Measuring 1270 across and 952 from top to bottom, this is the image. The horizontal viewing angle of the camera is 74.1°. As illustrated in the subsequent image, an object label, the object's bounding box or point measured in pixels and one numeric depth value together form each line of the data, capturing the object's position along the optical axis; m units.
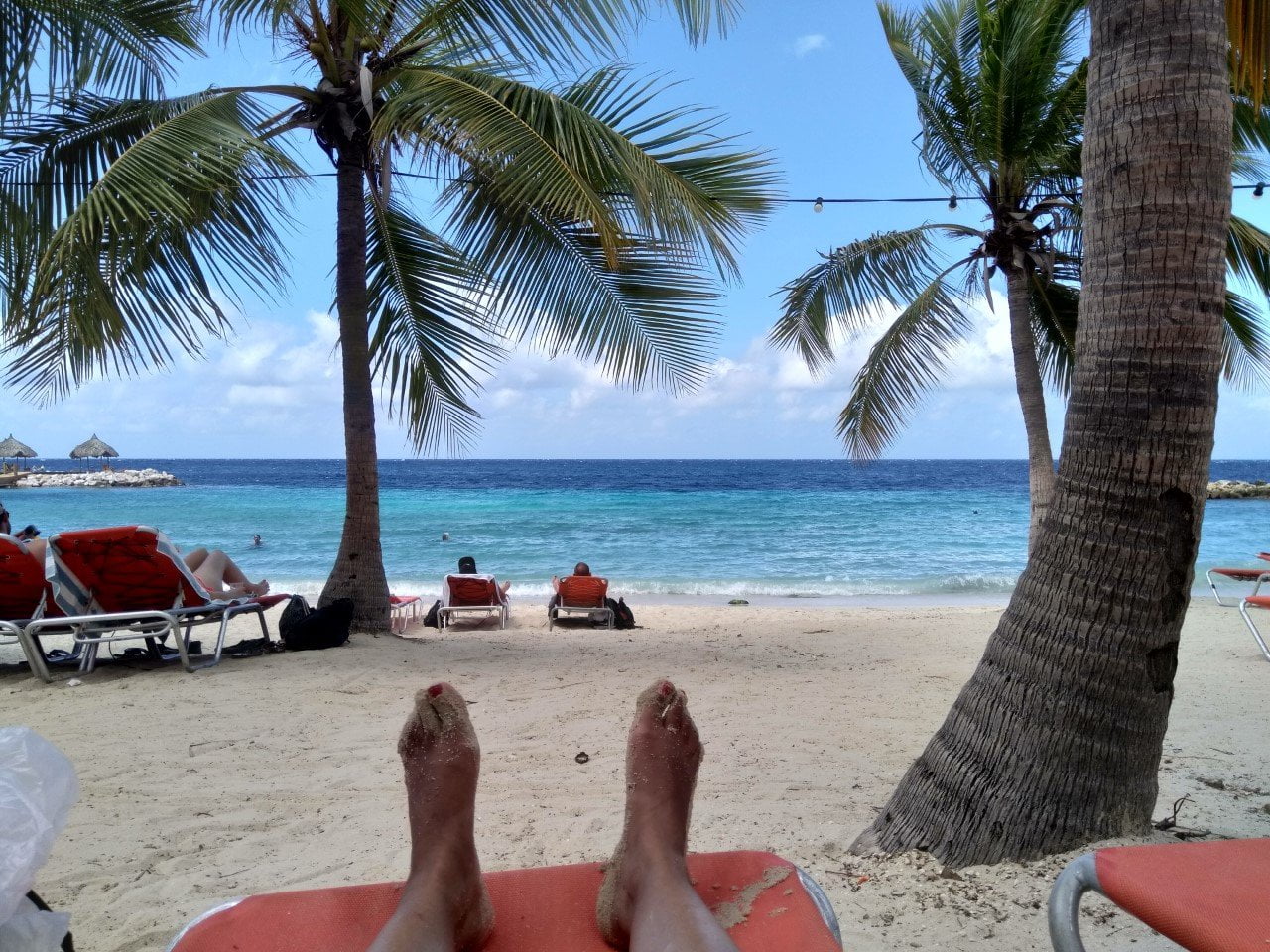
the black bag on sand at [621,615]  9.34
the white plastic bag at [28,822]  1.45
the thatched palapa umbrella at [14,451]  46.82
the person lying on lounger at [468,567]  9.93
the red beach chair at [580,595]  9.47
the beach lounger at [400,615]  9.09
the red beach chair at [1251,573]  6.53
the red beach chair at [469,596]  9.30
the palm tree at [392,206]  5.08
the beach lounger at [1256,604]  5.55
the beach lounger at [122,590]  5.25
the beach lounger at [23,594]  5.21
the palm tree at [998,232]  7.09
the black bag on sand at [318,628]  6.20
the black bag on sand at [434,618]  9.39
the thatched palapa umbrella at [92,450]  49.16
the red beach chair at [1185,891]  1.41
